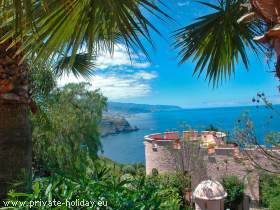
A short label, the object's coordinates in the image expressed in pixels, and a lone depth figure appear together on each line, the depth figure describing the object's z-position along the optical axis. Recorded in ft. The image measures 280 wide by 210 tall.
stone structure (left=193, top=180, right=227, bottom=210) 23.65
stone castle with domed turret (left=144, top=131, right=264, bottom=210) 29.99
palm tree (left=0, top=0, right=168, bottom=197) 3.80
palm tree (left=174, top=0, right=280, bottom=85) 5.82
